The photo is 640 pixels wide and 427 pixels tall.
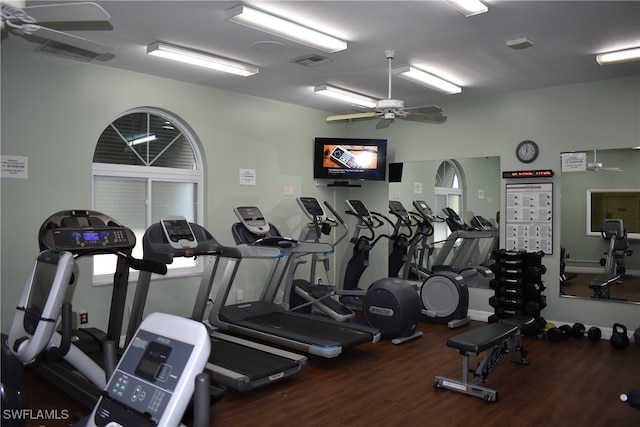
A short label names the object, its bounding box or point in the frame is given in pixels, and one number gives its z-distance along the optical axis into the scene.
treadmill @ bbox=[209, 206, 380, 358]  4.64
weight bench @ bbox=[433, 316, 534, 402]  3.71
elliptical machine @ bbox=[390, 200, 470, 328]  6.00
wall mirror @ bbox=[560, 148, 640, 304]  5.51
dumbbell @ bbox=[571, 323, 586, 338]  5.56
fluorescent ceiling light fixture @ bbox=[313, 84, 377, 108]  5.77
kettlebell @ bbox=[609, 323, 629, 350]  5.11
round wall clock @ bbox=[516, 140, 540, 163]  6.03
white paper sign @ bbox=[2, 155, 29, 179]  4.47
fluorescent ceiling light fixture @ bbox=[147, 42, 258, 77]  4.38
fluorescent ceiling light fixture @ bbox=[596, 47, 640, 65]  4.42
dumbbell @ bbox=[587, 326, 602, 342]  5.41
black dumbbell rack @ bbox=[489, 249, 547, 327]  5.52
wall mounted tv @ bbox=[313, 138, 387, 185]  7.10
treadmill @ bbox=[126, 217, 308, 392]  3.81
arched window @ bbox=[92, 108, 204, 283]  5.29
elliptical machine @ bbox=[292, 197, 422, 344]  5.13
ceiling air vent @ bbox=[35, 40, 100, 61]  3.12
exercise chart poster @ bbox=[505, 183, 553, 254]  5.96
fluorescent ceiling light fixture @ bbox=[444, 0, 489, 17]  3.33
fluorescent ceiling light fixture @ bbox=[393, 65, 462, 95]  4.98
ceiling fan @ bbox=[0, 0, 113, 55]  2.49
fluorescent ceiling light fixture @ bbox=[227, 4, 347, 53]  3.57
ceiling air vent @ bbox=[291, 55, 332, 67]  4.74
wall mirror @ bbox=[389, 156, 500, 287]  6.45
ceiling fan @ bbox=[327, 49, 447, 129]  4.63
